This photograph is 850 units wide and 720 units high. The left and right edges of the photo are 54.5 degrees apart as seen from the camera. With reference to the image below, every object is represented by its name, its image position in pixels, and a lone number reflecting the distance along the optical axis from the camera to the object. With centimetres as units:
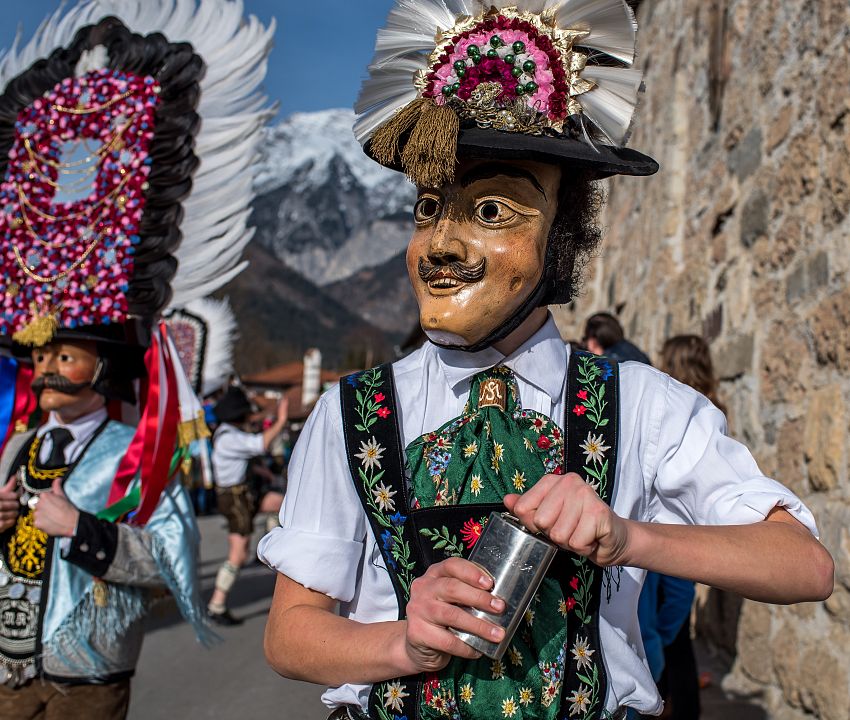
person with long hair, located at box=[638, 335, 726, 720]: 273
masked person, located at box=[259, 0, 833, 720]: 131
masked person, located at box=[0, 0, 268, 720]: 275
